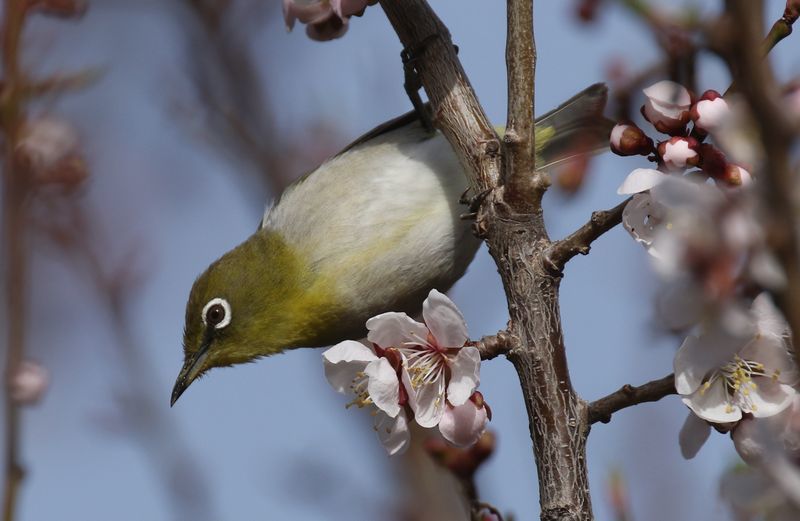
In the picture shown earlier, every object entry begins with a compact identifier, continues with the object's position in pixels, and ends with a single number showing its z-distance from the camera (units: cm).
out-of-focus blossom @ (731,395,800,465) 516
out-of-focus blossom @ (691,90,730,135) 567
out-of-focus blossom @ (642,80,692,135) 589
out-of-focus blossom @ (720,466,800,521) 396
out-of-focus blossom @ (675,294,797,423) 579
